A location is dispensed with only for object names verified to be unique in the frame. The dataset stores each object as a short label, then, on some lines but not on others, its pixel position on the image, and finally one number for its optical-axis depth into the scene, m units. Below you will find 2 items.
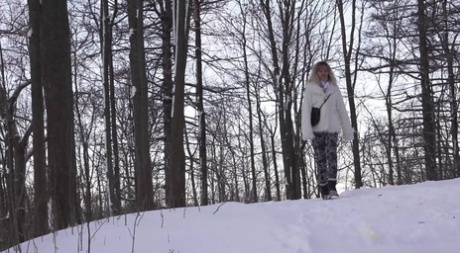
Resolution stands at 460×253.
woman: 7.40
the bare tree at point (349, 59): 18.42
